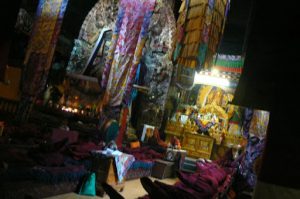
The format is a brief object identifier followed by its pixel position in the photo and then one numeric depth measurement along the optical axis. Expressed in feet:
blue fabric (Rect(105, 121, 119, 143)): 24.48
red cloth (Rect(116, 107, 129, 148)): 31.14
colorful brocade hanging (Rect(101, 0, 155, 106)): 26.25
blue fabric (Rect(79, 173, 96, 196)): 19.98
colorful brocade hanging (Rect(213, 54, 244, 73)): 45.78
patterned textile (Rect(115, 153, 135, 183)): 22.33
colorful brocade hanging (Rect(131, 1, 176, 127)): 32.58
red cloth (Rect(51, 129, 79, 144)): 22.48
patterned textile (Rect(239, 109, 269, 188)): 27.02
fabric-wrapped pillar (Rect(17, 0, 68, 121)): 26.89
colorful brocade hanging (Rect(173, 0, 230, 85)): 20.27
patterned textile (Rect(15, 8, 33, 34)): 36.04
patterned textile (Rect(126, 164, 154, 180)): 27.99
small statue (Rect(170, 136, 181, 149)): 38.02
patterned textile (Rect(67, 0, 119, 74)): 35.40
